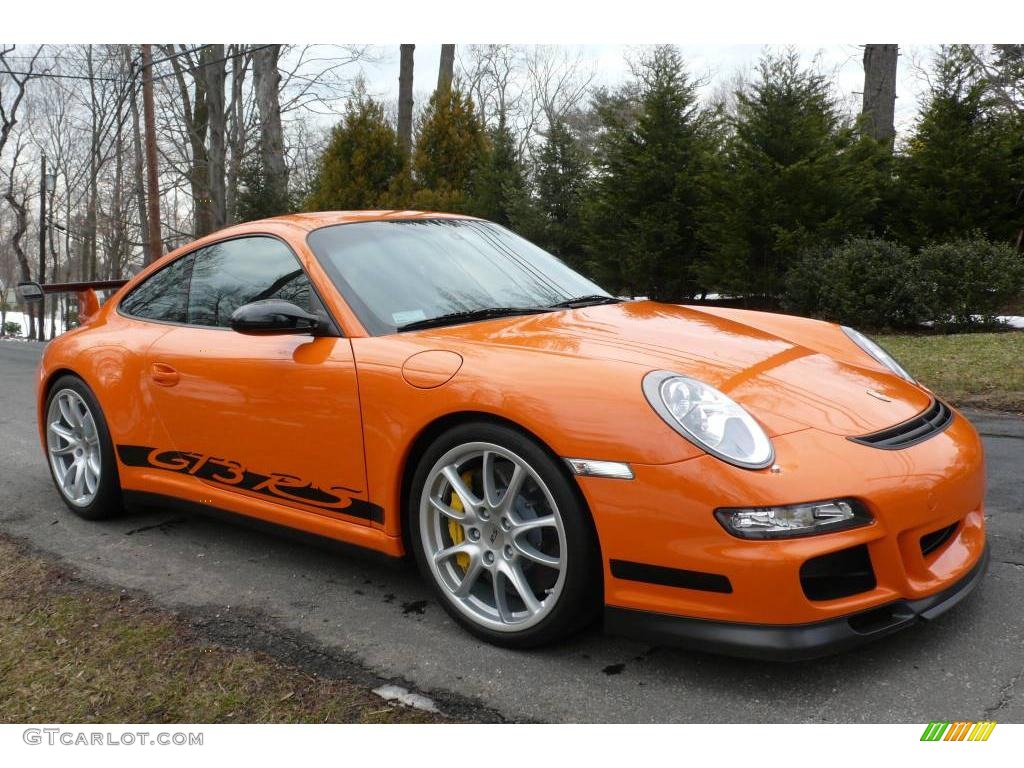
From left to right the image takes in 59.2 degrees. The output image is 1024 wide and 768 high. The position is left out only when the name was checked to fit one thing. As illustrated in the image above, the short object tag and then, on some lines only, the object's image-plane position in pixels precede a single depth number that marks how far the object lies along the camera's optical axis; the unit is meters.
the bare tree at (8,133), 36.16
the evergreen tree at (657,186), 15.10
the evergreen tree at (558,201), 17.70
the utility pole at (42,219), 36.97
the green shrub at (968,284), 12.16
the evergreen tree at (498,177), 18.83
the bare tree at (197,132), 29.67
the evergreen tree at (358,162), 20.41
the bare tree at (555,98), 43.97
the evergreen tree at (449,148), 20.44
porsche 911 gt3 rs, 2.40
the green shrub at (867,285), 12.41
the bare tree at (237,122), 30.29
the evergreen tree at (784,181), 13.45
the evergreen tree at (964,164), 14.48
